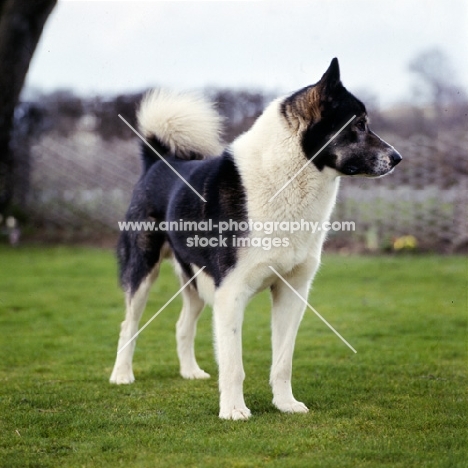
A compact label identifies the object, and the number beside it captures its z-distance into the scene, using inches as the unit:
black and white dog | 136.7
